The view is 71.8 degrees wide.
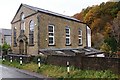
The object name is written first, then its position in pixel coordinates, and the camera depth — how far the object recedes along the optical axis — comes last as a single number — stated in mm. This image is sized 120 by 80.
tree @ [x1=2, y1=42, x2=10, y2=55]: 14389
